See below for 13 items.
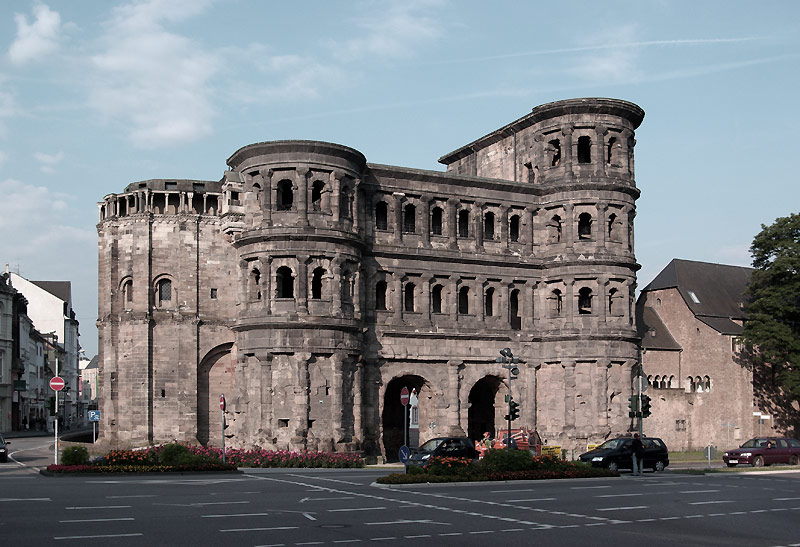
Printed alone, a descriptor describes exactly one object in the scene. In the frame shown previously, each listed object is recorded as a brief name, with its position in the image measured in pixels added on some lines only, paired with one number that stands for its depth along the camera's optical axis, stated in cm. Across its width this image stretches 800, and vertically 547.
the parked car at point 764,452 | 4550
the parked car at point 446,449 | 3794
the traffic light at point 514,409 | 4228
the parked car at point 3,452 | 4418
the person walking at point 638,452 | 3891
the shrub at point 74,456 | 3431
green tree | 6281
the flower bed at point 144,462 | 3353
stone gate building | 4759
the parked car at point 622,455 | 3975
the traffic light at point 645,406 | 4006
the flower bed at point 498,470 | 3152
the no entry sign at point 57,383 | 3706
